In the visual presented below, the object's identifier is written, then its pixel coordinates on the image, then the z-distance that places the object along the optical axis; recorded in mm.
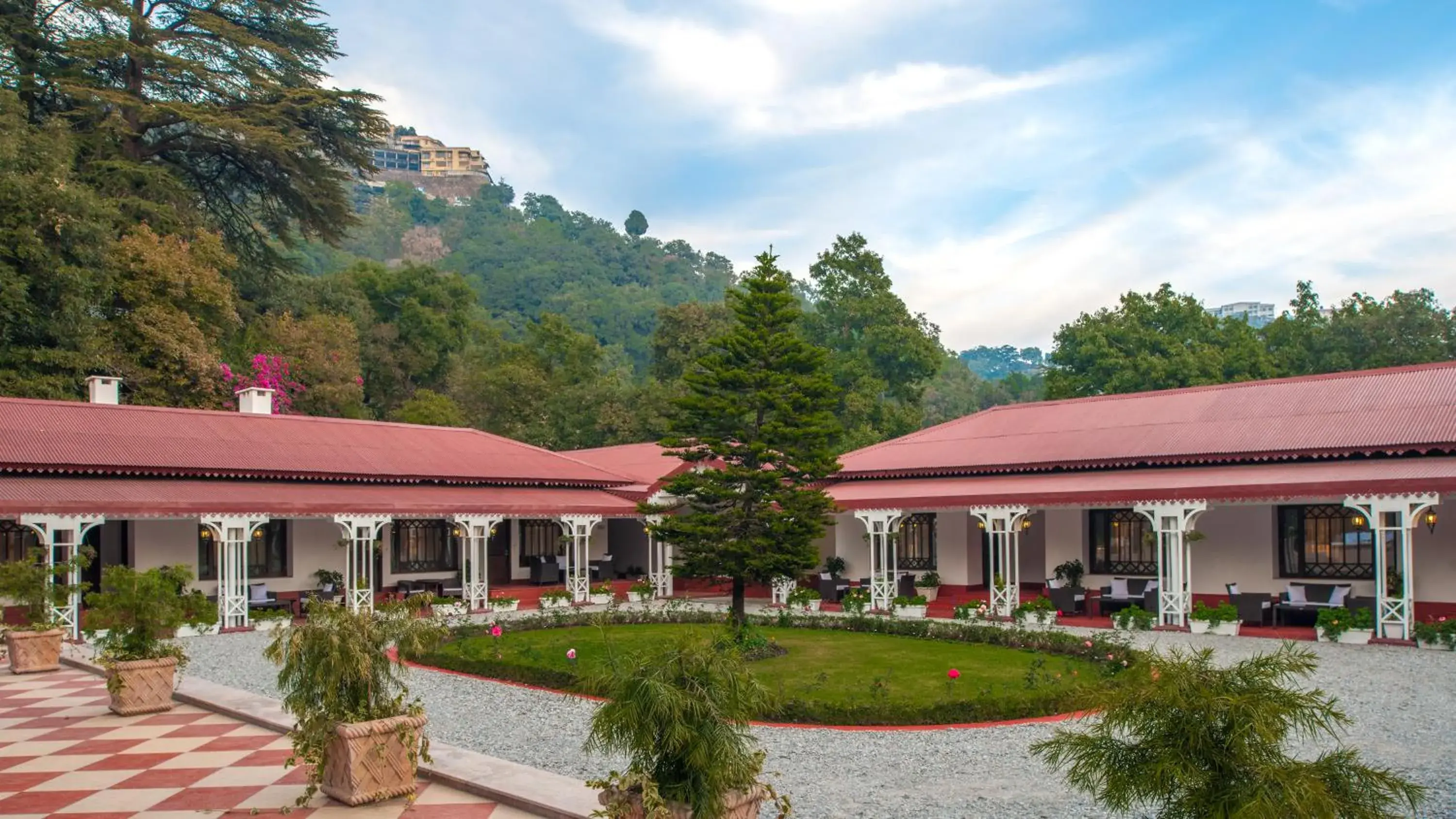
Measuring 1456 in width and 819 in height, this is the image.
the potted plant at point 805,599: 22469
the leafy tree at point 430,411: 42688
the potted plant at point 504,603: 22406
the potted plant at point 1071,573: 21953
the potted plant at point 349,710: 7203
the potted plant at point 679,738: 5703
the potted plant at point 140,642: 10516
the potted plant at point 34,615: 13711
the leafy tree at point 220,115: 32875
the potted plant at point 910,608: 21094
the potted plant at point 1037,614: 18969
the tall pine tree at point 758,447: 16641
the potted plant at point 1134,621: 17781
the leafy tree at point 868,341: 42469
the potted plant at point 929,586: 23266
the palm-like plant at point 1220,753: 4211
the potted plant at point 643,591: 24484
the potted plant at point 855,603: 20766
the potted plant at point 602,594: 24344
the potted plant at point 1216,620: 17156
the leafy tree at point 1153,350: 37219
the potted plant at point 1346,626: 15812
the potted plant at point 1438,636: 14867
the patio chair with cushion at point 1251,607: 17406
